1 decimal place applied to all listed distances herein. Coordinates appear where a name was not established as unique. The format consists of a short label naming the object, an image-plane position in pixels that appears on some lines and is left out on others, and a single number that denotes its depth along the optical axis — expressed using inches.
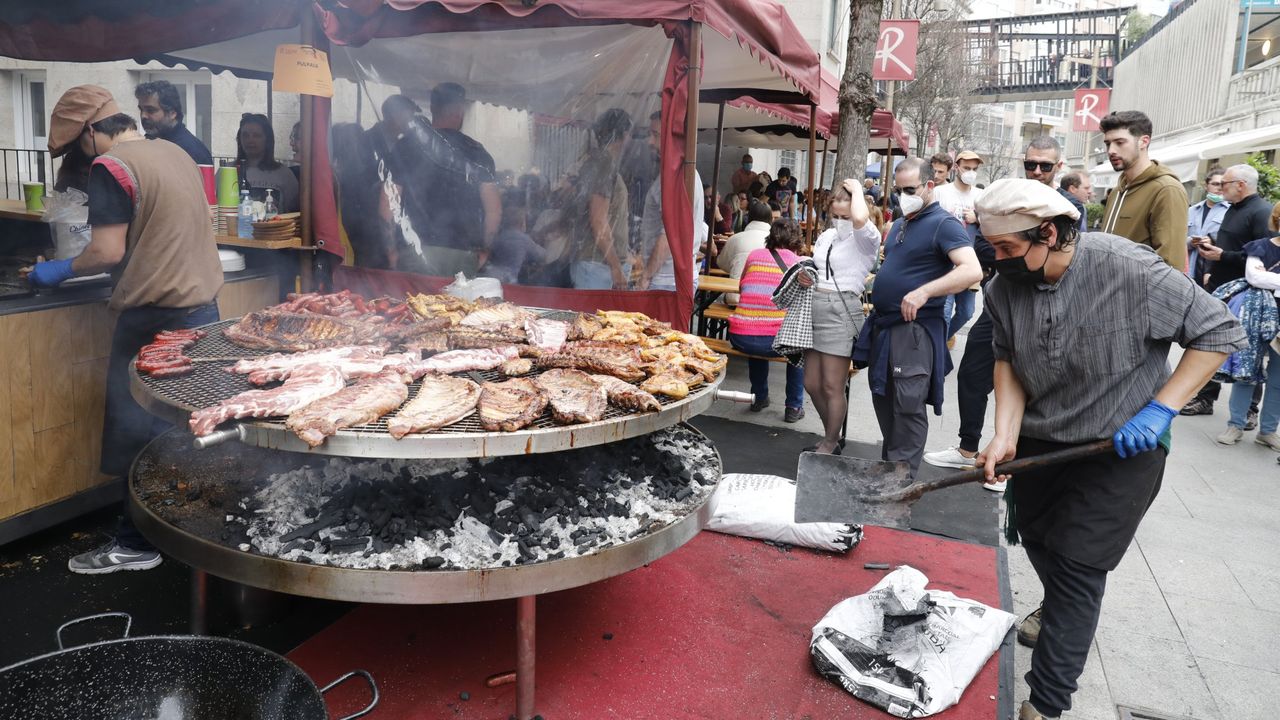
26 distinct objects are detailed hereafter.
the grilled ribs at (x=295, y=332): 144.4
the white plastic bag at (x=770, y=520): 179.8
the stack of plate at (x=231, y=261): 224.9
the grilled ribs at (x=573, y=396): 112.5
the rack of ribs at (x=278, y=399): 100.7
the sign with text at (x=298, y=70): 216.8
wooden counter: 162.4
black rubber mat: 205.3
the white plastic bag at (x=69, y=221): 191.0
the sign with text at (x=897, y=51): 425.4
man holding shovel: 113.1
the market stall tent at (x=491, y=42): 218.1
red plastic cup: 244.2
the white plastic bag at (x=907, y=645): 126.6
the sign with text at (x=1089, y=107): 721.0
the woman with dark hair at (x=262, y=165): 281.1
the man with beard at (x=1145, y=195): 195.9
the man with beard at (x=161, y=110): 223.5
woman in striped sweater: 271.1
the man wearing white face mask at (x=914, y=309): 197.5
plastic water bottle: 235.7
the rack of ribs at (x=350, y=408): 98.3
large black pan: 82.4
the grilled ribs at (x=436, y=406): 101.3
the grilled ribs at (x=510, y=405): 106.1
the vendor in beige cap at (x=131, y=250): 152.6
